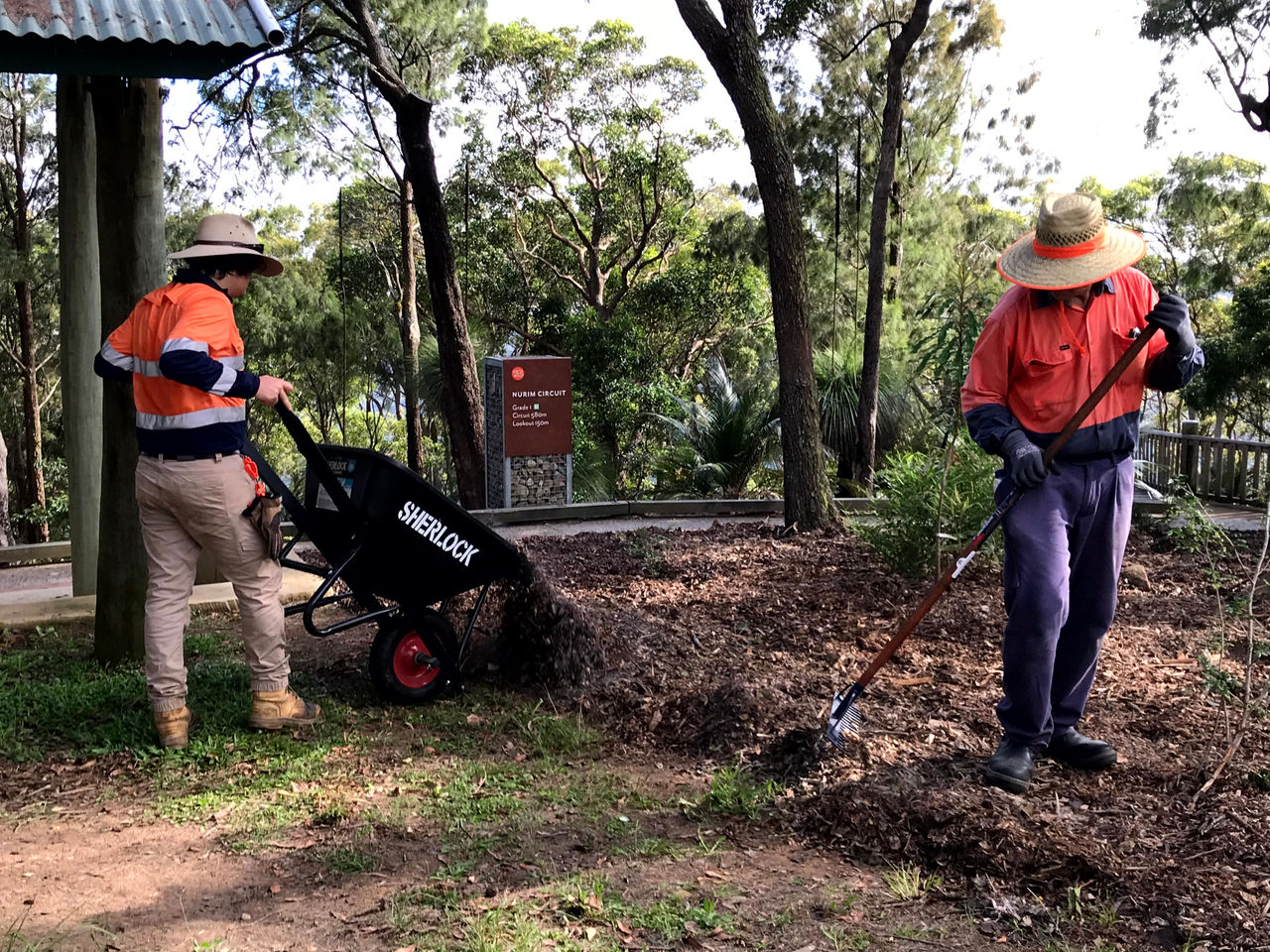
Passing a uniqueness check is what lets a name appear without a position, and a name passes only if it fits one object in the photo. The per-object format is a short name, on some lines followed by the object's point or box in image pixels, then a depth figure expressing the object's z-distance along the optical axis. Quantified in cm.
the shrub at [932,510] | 647
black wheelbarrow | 436
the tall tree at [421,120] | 1345
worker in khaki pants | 396
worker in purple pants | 360
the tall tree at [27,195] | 2234
